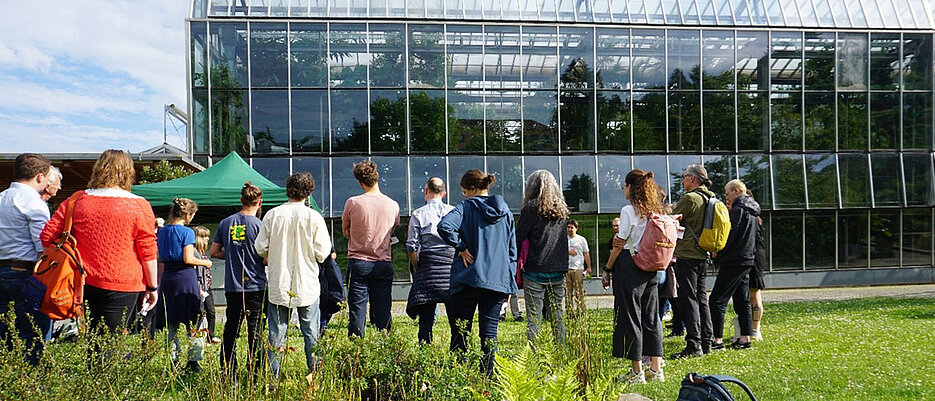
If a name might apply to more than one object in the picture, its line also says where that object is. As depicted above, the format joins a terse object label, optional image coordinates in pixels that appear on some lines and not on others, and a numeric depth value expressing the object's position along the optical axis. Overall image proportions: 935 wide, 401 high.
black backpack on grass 2.73
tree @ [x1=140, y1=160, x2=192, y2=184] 12.05
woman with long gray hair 5.62
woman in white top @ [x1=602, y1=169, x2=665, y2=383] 5.48
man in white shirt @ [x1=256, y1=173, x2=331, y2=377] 4.97
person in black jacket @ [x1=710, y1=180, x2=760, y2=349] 6.79
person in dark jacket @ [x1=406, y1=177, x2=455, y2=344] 5.88
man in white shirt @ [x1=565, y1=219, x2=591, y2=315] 9.59
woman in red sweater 4.18
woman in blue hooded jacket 5.01
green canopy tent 8.81
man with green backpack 6.55
